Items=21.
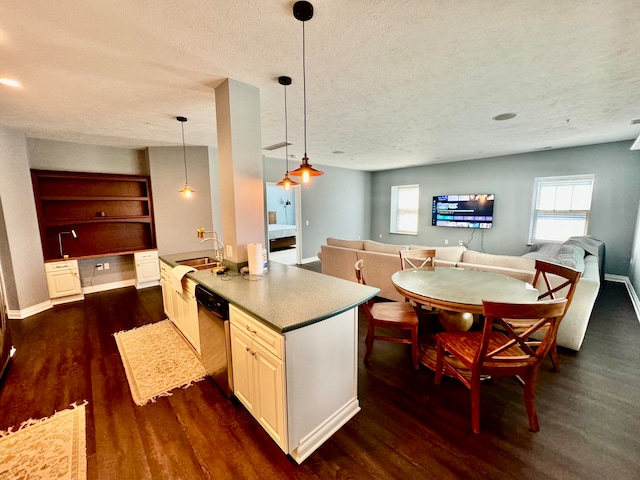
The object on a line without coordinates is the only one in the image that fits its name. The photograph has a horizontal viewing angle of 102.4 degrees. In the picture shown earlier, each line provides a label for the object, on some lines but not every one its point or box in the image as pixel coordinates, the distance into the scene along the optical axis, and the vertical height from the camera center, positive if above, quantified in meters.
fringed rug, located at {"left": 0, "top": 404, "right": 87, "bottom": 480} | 1.49 -1.51
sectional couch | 2.48 -0.72
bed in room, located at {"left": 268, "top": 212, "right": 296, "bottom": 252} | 7.82 -0.89
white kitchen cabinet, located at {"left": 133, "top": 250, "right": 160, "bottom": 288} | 4.72 -1.09
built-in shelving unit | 4.16 -0.05
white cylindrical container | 2.39 -0.46
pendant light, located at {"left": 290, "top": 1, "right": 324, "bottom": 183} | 1.45 +1.13
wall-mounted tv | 6.34 -0.07
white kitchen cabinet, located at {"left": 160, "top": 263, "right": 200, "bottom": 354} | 2.49 -1.07
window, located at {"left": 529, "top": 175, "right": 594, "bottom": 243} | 5.21 -0.01
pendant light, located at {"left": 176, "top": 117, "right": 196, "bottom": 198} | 4.82 +0.95
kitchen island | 1.46 -0.92
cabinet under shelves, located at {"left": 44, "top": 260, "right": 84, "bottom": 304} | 4.01 -1.12
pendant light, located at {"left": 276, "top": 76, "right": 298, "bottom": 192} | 2.29 +1.14
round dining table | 1.98 -0.70
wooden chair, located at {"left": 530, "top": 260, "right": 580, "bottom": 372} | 2.11 -0.68
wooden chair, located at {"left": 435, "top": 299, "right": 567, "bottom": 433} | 1.49 -1.00
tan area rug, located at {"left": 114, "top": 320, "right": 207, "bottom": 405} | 2.21 -1.51
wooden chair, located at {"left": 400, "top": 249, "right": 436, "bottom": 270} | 3.21 -0.61
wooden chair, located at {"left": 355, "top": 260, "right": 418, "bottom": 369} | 2.31 -1.01
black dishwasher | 1.90 -1.02
